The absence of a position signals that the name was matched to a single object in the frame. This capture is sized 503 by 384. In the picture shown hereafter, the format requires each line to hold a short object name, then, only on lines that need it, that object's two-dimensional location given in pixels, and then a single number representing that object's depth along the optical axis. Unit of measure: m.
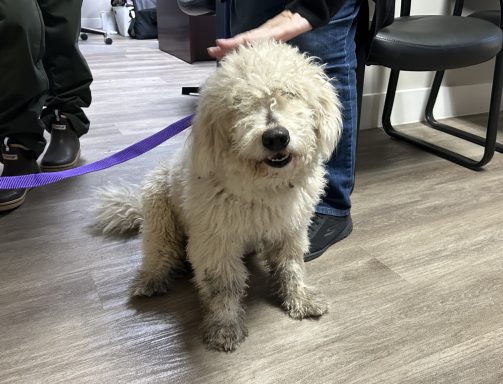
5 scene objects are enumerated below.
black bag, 5.83
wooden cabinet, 4.16
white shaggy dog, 0.87
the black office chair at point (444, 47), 1.61
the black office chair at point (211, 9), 2.09
